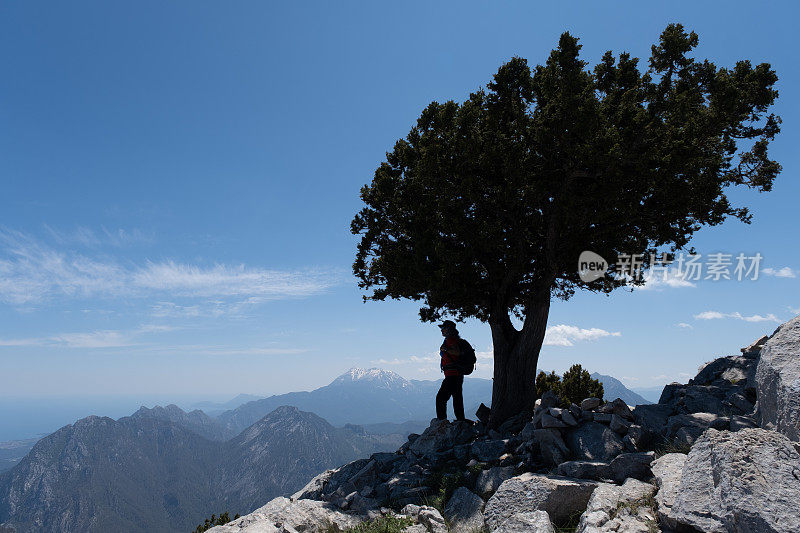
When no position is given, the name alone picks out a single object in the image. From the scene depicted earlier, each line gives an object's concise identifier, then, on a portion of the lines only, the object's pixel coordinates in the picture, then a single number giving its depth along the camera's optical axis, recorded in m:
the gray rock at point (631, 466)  8.62
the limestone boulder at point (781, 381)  6.85
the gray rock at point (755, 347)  16.74
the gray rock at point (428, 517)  8.67
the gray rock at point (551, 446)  11.15
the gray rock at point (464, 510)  8.74
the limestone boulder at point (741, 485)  5.12
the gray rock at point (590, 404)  13.20
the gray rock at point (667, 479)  6.49
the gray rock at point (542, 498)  7.97
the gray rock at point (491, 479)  10.14
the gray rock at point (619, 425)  11.34
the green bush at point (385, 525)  8.38
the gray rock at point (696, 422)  9.91
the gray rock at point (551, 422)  12.12
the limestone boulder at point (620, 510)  6.54
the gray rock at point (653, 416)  11.32
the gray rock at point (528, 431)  12.47
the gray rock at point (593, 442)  10.67
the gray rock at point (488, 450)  12.66
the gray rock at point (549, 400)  13.87
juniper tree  13.75
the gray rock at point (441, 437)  14.90
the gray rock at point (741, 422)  9.27
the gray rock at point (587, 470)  9.05
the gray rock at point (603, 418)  11.99
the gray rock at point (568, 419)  12.19
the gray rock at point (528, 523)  7.09
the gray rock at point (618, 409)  12.54
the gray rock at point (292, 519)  8.77
